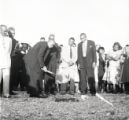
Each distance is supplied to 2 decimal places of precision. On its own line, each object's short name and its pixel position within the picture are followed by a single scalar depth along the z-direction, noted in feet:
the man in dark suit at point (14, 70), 27.20
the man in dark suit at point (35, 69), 23.90
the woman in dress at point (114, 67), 29.53
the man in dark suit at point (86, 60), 25.38
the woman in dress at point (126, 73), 28.81
